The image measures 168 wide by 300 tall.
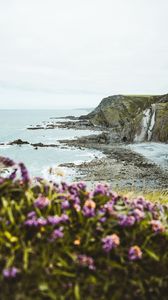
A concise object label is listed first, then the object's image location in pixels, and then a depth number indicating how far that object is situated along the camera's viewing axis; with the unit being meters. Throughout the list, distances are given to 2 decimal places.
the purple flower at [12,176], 4.57
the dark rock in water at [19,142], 86.85
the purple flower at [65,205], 4.26
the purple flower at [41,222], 3.87
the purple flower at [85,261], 3.60
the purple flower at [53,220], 3.92
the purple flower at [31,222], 3.86
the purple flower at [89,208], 4.14
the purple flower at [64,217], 4.02
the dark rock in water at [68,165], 54.95
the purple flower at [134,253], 3.75
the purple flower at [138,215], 4.27
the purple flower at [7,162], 4.36
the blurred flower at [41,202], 4.14
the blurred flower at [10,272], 3.33
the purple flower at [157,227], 4.22
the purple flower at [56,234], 3.79
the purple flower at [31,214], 3.95
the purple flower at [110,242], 3.77
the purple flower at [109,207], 4.26
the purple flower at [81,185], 4.79
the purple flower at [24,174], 4.29
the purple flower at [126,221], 4.10
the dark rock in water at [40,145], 81.31
